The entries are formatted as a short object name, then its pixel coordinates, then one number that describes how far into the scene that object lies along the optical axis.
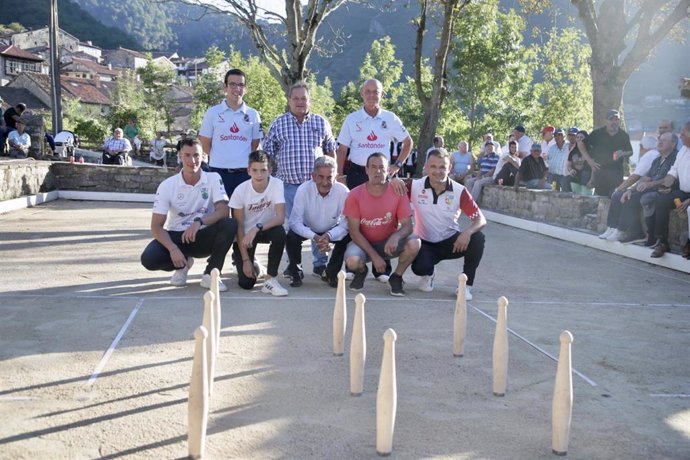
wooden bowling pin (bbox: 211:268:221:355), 4.85
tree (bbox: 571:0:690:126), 17.00
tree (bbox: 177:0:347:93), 18.19
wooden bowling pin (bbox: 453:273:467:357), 5.25
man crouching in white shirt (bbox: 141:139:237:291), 7.25
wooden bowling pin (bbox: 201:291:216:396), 4.06
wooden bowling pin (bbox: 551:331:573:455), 3.65
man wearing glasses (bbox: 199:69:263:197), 8.51
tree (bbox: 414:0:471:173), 21.67
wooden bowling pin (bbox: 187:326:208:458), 3.31
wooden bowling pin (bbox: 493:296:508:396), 4.46
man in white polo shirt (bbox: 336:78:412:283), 8.77
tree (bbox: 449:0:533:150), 33.06
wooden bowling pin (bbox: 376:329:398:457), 3.52
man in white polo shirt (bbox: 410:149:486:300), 7.51
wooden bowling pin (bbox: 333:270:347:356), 5.21
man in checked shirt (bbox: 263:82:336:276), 8.37
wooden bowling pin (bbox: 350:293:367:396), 4.41
